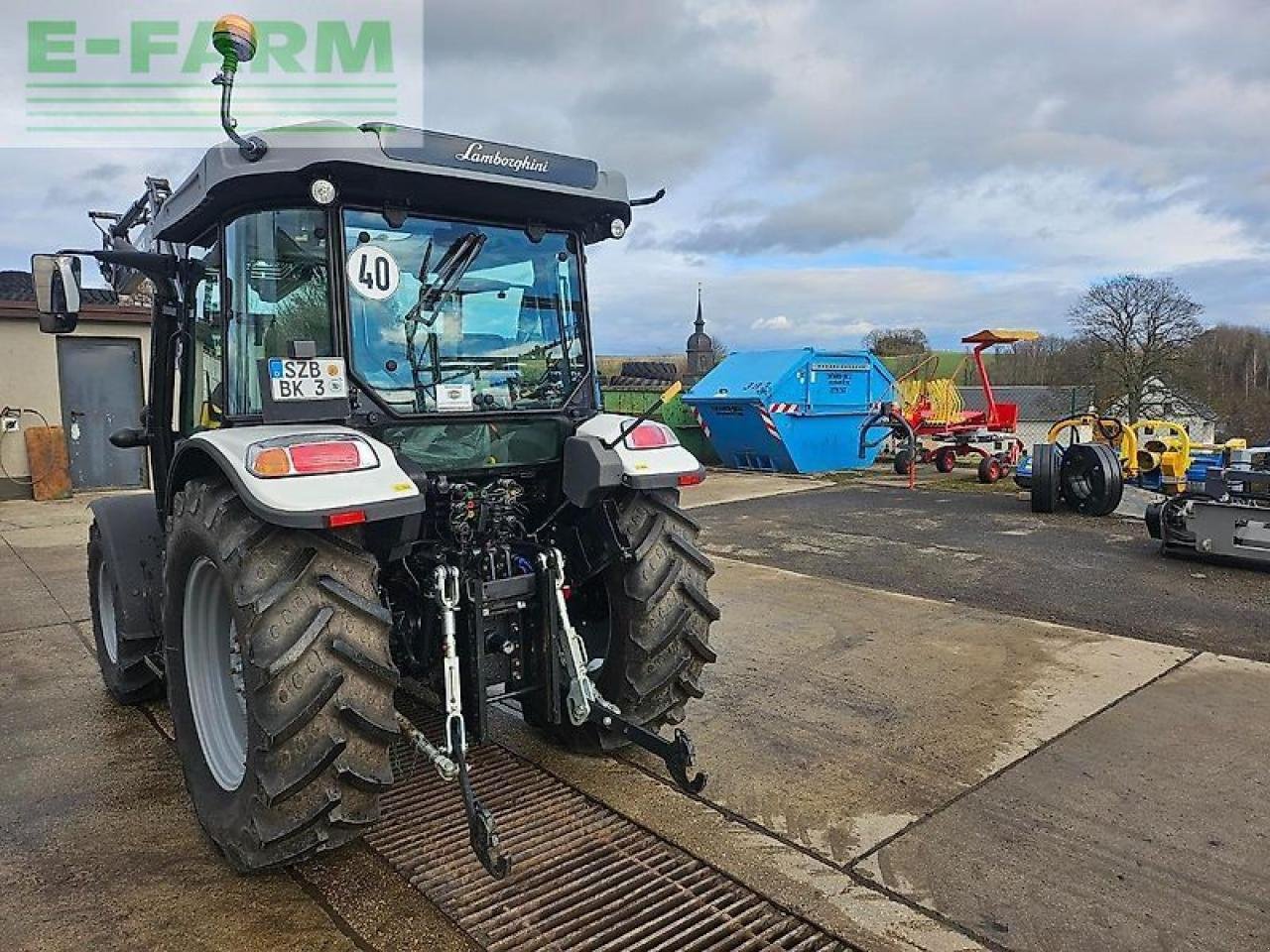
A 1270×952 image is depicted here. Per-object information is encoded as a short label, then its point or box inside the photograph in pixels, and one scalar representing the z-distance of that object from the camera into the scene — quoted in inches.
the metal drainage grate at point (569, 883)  93.9
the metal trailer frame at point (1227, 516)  261.1
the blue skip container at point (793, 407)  524.7
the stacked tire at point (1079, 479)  356.8
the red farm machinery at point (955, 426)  515.5
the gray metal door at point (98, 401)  466.6
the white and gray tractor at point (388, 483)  96.2
